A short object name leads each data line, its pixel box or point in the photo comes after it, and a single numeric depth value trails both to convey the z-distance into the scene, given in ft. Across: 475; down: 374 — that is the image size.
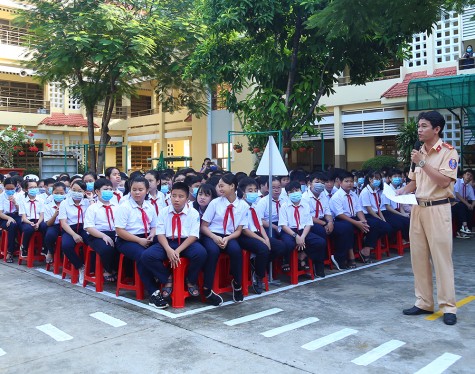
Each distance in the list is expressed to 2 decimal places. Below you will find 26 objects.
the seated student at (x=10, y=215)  24.61
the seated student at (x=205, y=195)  18.40
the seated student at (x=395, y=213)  25.35
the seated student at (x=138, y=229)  16.61
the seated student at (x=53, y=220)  21.77
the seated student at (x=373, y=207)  23.75
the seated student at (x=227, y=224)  16.99
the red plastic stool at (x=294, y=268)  19.43
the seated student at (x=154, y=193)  21.24
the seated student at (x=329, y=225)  21.76
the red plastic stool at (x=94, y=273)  18.39
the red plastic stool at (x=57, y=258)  21.66
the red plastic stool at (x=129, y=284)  17.25
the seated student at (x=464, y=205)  32.01
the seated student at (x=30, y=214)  23.49
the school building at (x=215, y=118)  46.34
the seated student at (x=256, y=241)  17.70
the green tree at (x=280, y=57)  32.01
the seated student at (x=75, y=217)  19.72
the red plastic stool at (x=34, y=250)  23.38
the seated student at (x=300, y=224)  19.76
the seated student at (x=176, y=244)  16.02
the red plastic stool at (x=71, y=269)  19.92
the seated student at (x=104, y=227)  18.22
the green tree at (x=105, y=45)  43.57
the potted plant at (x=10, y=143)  55.72
